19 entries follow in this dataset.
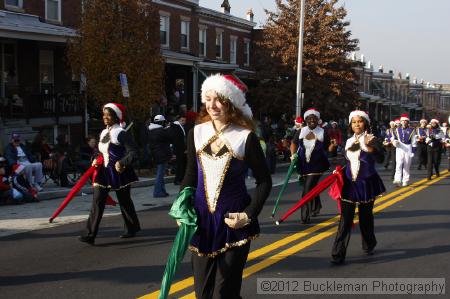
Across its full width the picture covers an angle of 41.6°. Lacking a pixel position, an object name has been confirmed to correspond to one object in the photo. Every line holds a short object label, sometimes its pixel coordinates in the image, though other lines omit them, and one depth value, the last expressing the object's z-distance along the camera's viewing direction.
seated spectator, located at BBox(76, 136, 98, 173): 15.02
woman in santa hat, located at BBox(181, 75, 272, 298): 3.91
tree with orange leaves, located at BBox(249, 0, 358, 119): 32.19
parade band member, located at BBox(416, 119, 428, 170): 18.98
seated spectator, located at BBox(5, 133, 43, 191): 12.83
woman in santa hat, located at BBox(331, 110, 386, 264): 7.30
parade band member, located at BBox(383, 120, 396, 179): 16.23
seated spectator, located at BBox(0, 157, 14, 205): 11.92
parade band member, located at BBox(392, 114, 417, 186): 15.99
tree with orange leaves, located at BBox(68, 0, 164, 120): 17.47
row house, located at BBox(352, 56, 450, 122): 62.28
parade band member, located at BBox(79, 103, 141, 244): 8.08
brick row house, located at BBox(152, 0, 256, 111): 29.33
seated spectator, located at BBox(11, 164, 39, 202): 12.24
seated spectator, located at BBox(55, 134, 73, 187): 14.27
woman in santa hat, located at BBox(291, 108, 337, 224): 9.62
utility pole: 25.14
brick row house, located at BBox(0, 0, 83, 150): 18.88
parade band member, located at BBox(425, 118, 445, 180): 18.33
